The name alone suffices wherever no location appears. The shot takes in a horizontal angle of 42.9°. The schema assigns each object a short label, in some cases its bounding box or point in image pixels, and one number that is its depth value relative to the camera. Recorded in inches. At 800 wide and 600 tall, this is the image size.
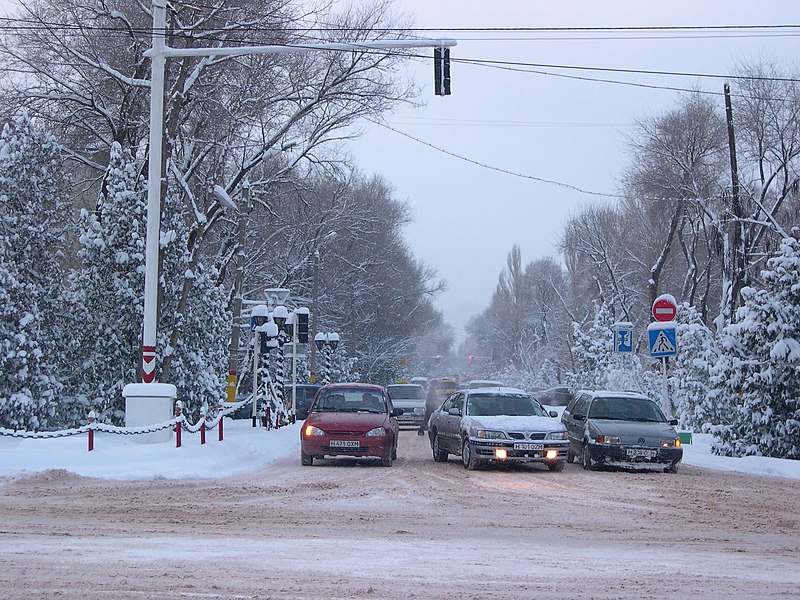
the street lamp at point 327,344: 1907.0
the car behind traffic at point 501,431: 739.4
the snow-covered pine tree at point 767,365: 824.3
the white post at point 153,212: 798.5
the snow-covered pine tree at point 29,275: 933.2
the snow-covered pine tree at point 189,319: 1083.9
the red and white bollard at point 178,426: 778.2
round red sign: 964.0
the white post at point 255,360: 1197.7
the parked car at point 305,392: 1496.1
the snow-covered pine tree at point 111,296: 1020.5
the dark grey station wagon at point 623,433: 761.0
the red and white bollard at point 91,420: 725.3
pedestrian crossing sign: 938.7
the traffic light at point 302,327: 1414.9
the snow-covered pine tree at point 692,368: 1240.8
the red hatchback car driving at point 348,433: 773.9
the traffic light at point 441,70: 689.6
